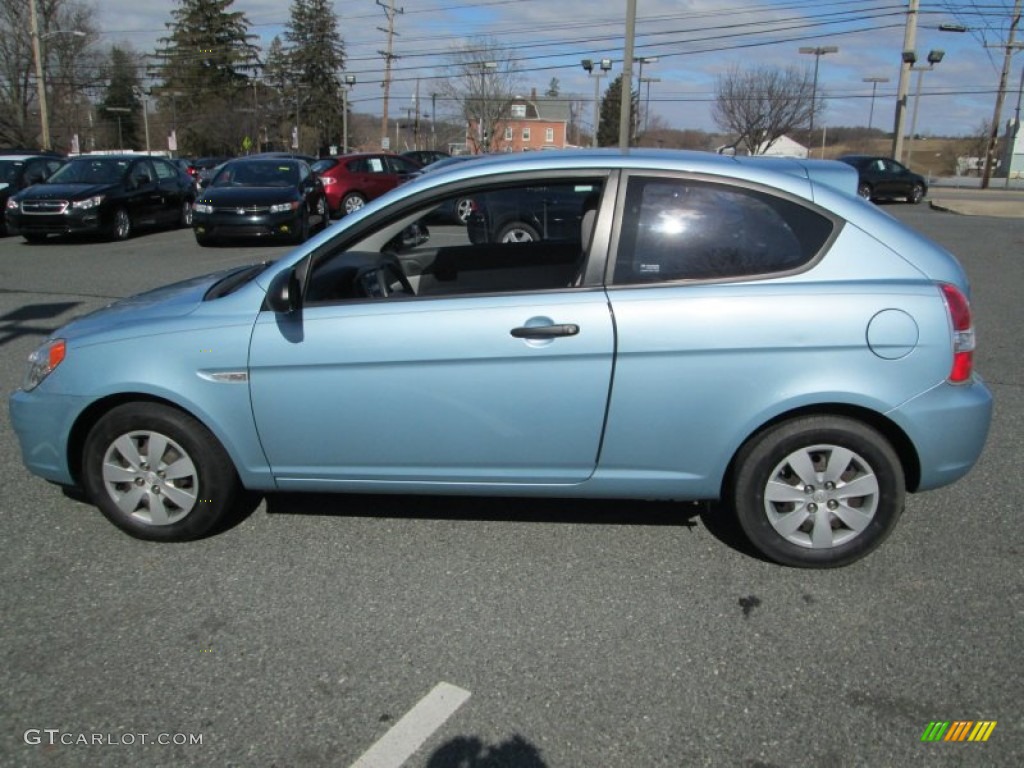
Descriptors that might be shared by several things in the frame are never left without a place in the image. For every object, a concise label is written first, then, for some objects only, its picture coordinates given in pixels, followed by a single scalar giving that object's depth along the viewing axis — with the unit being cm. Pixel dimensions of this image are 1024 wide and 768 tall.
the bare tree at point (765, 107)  4291
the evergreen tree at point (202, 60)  7012
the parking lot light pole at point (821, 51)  4141
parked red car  1908
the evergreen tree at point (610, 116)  7706
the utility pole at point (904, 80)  2858
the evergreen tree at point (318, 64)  7281
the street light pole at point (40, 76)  3384
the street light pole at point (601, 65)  2839
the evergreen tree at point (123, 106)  7706
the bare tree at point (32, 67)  5206
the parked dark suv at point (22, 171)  1677
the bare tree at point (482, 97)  5725
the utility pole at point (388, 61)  5013
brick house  8362
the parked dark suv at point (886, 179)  2814
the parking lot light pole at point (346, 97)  4649
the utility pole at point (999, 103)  3988
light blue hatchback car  313
